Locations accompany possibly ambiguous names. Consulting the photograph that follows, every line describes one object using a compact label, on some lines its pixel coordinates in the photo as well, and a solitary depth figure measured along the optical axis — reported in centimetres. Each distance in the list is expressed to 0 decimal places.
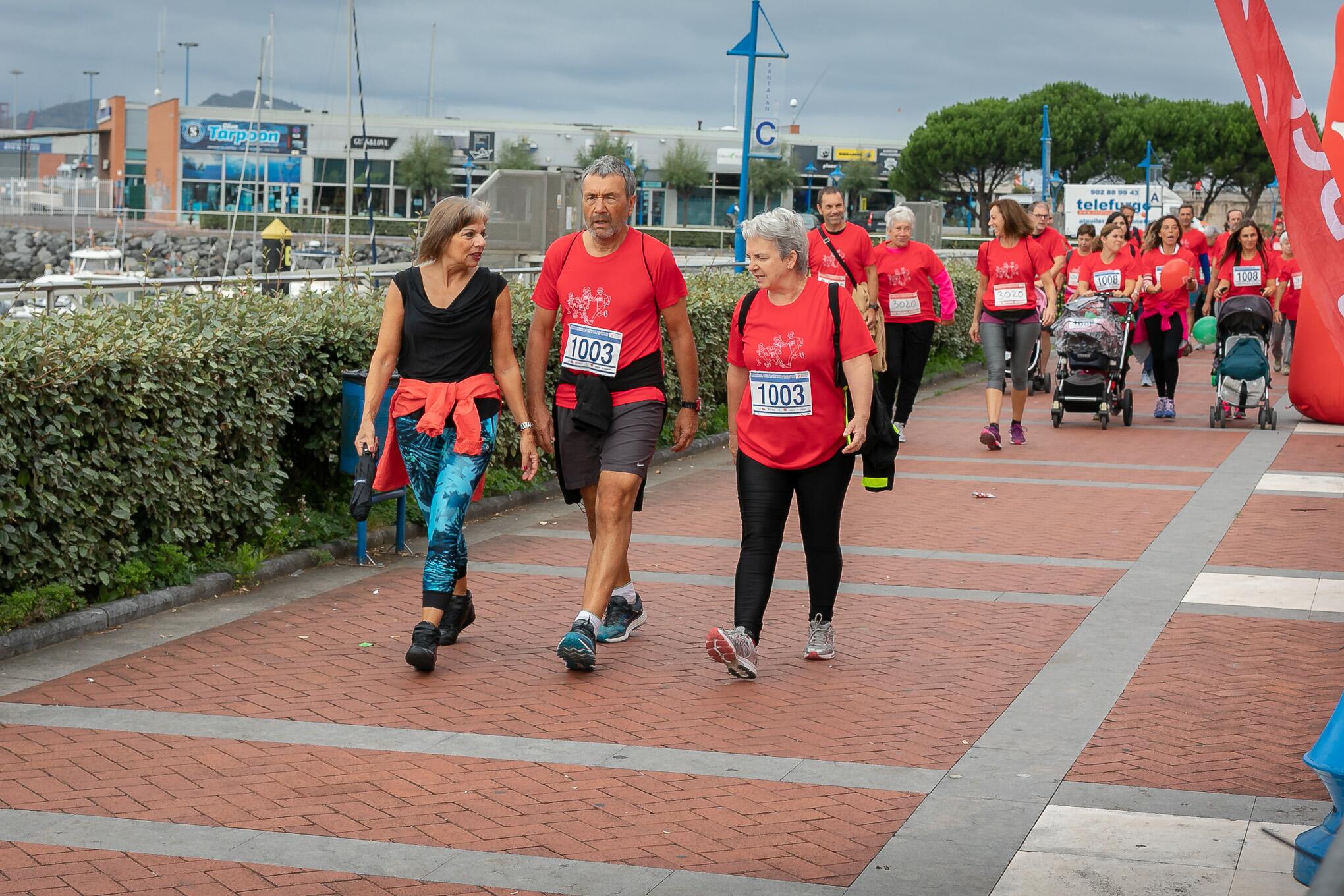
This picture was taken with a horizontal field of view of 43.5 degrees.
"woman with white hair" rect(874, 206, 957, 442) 1374
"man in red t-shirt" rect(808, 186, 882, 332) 1237
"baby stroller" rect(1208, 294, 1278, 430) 1563
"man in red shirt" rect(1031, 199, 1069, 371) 1569
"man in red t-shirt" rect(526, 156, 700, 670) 689
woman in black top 696
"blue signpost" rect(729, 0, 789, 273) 2189
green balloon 1460
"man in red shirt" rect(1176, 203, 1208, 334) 1969
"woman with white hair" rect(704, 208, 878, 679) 666
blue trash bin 911
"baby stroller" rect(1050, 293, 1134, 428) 1545
